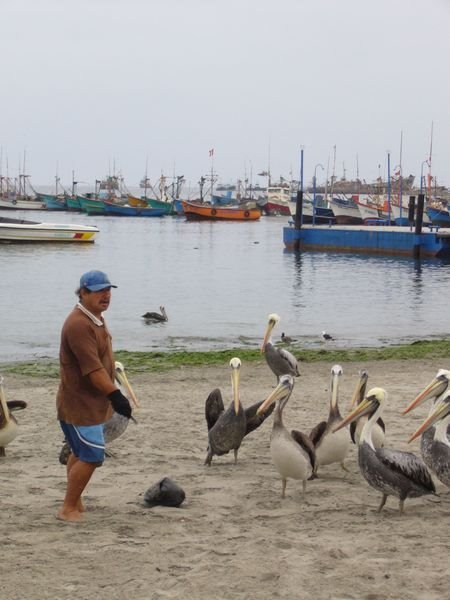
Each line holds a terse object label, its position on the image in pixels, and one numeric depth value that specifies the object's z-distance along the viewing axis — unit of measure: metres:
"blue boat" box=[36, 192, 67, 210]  129.75
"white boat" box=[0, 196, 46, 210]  130.16
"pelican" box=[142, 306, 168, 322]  24.94
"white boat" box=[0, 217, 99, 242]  55.53
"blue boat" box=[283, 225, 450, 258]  53.12
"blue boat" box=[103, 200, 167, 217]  116.06
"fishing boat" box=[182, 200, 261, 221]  104.62
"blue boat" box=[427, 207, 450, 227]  69.19
